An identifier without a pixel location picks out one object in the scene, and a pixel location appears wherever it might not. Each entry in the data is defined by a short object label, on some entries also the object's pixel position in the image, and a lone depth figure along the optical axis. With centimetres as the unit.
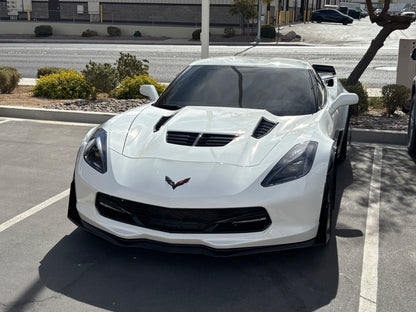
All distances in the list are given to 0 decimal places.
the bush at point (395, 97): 946
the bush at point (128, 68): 1213
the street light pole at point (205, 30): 1116
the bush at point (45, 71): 1462
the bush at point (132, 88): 1105
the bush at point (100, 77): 1129
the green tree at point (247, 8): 3647
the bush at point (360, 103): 963
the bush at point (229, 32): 3791
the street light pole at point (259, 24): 3453
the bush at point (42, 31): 4047
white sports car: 373
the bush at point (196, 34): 3666
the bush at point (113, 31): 4012
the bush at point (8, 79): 1200
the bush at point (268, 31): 3688
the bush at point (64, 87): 1125
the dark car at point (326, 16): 5534
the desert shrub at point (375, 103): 1061
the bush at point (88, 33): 4009
